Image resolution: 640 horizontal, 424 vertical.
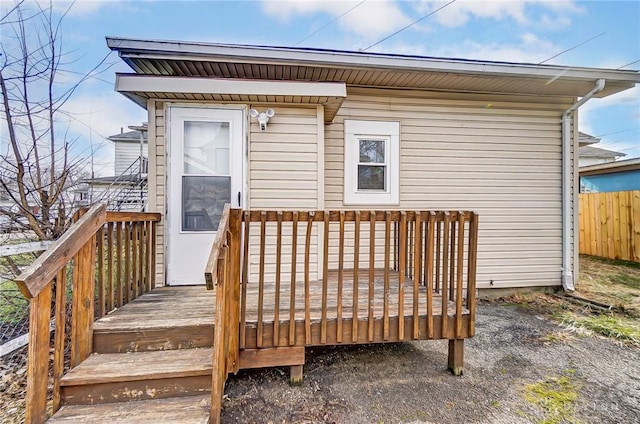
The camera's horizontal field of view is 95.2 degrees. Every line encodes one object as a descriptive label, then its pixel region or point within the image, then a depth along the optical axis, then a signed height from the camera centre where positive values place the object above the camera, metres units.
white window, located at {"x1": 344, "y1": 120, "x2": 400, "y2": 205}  4.57 +0.83
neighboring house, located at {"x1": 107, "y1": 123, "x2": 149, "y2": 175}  13.61 +3.11
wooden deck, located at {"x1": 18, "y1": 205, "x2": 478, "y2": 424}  1.79 -0.86
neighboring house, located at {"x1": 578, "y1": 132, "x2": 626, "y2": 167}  15.51 +3.30
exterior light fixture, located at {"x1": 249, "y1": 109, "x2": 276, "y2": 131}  3.55 +1.21
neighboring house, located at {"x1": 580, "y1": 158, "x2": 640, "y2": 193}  9.20 +1.53
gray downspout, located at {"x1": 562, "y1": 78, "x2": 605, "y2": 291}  4.95 +0.22
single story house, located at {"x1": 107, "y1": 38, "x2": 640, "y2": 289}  3.44 +1.07
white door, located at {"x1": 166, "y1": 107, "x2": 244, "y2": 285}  3.46 +0.41
